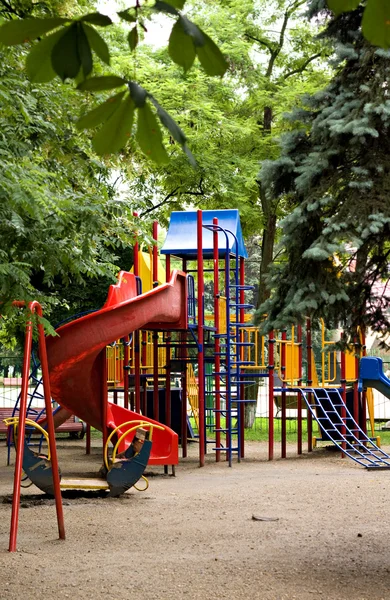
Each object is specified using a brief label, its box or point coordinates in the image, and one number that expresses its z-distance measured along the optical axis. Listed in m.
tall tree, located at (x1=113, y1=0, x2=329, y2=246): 20.94
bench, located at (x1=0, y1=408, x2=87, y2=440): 19.98
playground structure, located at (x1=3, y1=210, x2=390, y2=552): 11.76
